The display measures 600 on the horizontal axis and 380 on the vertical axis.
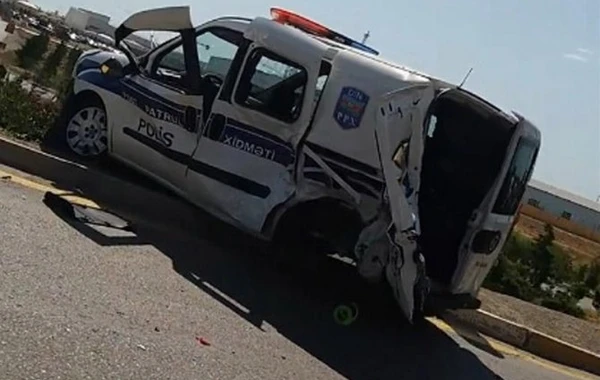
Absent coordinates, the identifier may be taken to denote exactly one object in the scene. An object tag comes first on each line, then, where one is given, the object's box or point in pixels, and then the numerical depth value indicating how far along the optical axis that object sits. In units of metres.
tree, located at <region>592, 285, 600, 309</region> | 16.45
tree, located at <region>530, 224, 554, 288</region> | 15.15
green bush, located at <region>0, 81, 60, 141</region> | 10.63
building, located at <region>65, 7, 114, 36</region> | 88.06
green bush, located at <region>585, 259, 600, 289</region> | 18.11
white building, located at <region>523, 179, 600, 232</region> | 85.56
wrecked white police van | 7.97
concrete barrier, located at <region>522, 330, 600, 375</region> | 9.95
